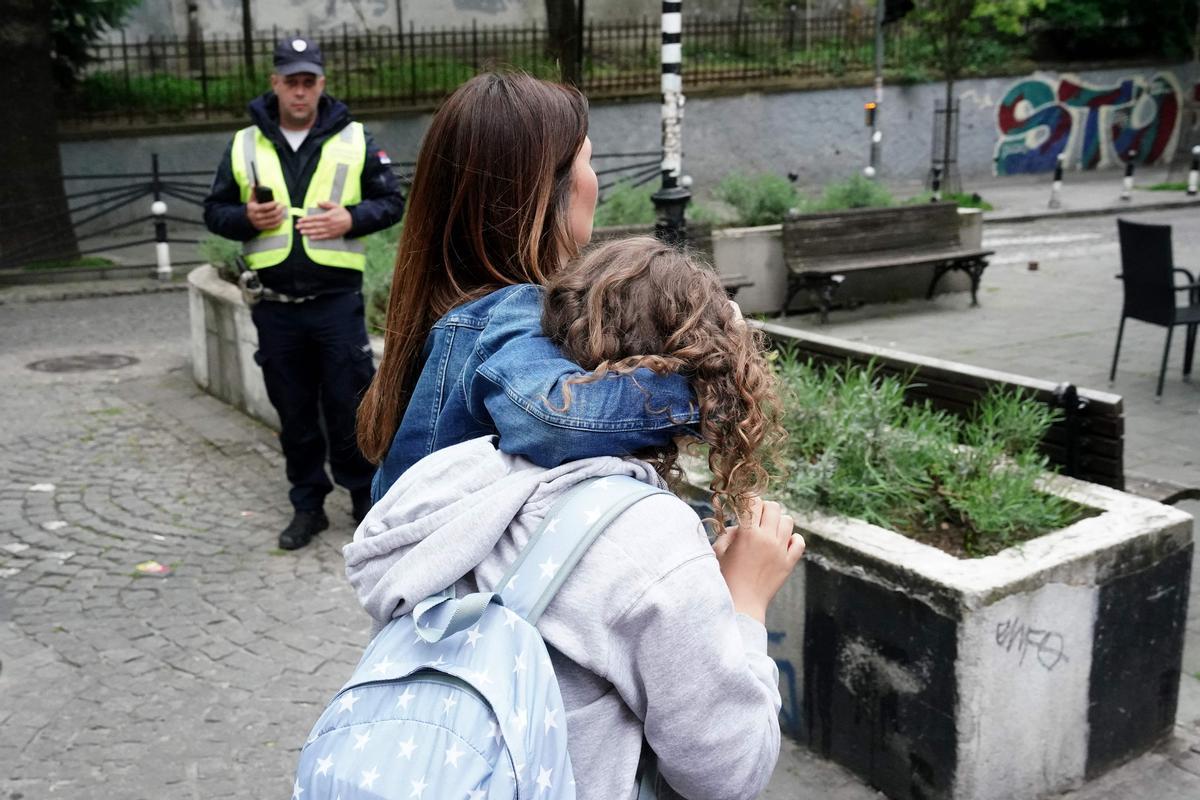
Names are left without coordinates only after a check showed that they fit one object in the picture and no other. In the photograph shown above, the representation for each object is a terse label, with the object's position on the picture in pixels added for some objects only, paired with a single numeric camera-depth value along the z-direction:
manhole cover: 9.48
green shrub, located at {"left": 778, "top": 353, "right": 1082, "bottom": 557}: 3.72
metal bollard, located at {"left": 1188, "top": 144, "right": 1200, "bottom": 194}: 21.69
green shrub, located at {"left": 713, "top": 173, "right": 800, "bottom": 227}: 12.20
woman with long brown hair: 1.77
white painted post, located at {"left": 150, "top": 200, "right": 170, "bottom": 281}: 14.03
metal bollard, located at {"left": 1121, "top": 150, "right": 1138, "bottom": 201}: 21.93
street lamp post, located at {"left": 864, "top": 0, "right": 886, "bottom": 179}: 21.83
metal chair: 7.94
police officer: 5.34
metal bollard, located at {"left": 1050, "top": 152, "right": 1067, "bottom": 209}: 21.00
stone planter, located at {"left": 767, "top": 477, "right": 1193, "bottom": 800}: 3.26
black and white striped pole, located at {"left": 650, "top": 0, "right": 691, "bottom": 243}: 8.49
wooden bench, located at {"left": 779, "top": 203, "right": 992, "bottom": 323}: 11.13
